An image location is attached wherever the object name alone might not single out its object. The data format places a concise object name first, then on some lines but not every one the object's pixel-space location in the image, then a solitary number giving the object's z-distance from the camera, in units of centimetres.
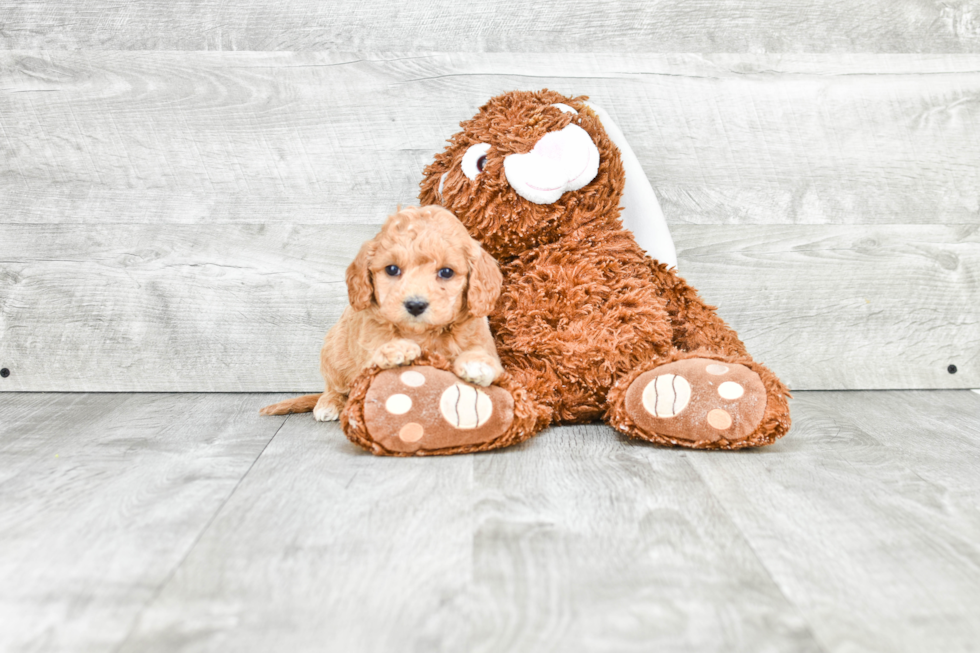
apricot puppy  90
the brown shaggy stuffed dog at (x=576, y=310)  92
